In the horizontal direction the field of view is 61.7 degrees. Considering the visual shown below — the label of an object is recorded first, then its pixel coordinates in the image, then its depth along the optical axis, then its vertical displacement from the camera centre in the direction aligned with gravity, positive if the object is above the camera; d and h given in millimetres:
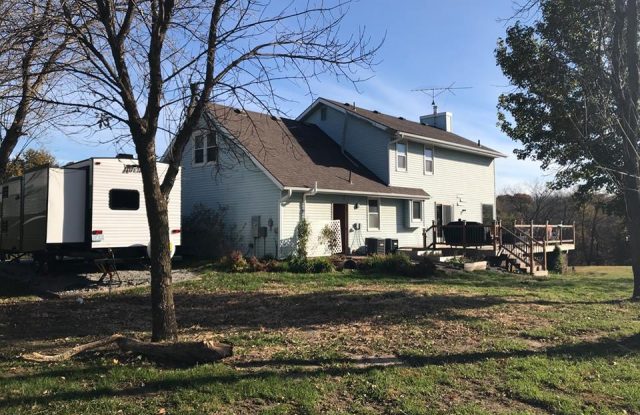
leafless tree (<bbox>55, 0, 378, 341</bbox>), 6707 +2007
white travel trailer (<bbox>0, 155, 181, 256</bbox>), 13867 +826
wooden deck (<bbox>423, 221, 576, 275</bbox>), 21250 -225
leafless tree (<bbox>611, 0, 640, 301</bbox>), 10531 +3208
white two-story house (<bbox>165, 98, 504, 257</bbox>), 19719 +2445
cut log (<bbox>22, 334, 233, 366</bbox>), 6160 -1312
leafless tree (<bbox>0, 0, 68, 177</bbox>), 6715 +2612
